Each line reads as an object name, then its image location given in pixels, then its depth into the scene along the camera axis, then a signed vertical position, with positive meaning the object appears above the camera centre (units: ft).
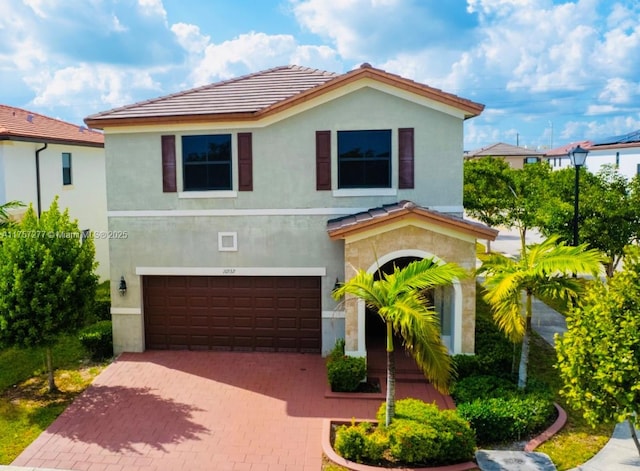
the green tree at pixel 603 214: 58.23 -0.92
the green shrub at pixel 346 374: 40.34 -12.74
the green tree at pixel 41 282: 38.52 -5.56
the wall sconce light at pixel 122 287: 50.19 -7.57
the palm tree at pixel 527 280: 34.35 -4.94
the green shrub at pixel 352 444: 31.14 -13.96
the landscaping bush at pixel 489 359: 41.11 -11.96
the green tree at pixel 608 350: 25.08 -7.11
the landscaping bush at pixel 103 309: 58.29 -11.32
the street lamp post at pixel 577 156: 49.44 +4.64
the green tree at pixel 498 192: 84.86 +2.31
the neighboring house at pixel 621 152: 109.91 +12.15
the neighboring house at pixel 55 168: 59.31 +5.03
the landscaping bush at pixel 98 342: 48.85 -12.48
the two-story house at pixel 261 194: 46.42 +1.08
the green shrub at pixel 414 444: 30.32 -13.62
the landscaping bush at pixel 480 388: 36.47 -12.84
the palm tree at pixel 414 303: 30.25 -5.57
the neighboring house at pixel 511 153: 230.68 +23.07
